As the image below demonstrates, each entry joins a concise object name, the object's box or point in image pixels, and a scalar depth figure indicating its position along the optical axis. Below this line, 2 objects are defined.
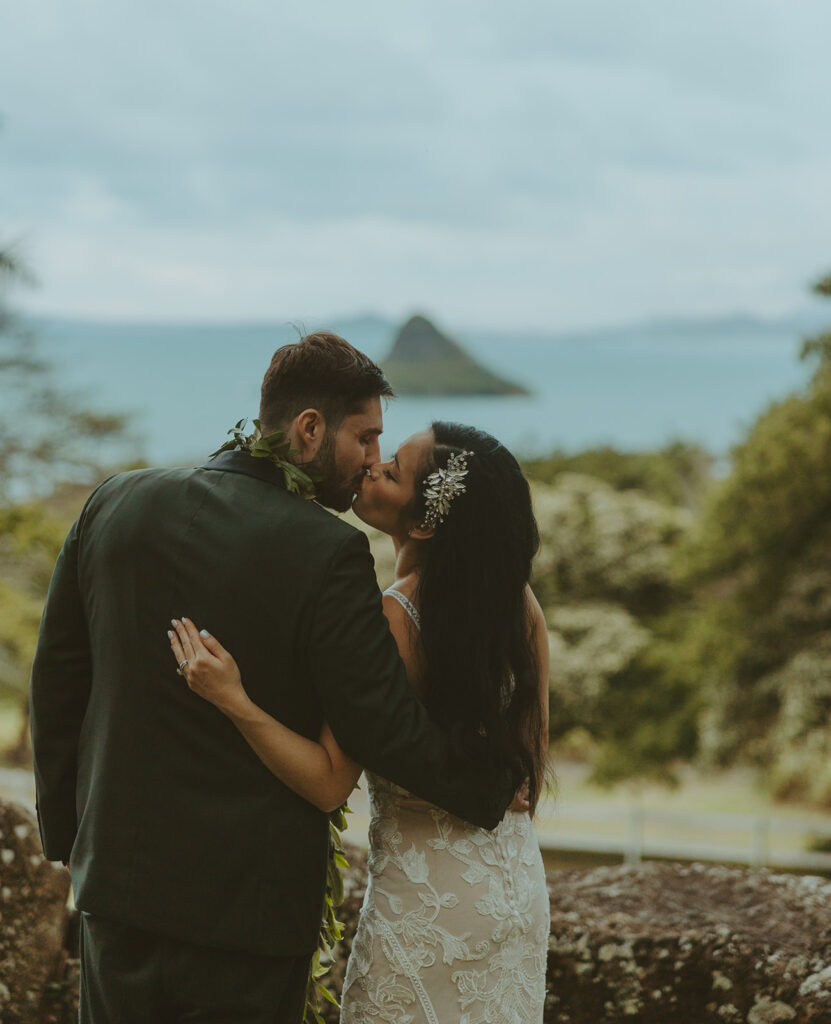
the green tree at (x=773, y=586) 13.27
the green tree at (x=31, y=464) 11.38
